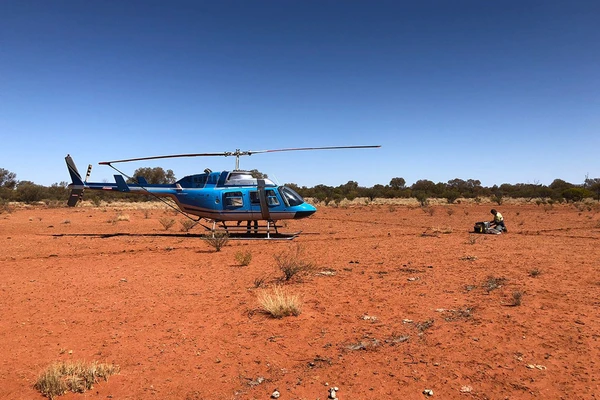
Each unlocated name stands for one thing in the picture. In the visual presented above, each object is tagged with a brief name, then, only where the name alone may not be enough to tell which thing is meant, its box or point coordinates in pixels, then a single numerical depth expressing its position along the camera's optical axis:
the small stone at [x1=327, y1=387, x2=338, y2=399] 3.95
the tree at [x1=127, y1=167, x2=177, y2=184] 64.62
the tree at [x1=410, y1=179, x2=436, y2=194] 75.19
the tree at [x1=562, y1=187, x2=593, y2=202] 52.33
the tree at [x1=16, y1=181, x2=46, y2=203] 50.72
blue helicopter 16.28
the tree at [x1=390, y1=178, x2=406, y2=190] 90.62
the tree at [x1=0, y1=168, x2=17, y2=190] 65.08
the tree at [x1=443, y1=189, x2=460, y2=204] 53.45
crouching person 17.81
